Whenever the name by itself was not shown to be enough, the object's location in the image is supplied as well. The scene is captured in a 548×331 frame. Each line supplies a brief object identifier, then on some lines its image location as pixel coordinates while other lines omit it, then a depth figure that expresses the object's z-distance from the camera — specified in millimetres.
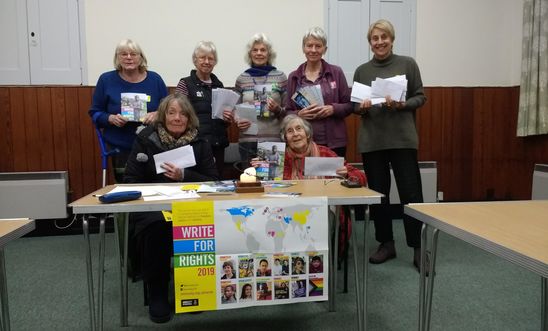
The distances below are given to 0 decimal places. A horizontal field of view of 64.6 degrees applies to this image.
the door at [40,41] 3977
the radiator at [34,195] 3818
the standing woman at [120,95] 2834
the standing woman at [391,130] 2654
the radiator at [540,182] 4004
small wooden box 1816
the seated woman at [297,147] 2414
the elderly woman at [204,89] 2809
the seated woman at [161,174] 2039
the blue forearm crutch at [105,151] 2896
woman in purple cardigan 2664
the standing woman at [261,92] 2760
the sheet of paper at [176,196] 1643
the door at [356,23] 4477
